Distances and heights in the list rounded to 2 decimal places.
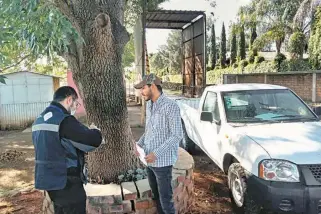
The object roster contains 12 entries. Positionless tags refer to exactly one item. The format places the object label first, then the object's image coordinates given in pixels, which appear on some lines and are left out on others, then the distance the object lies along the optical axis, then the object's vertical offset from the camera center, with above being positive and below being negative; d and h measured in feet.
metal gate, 46.37 +5.16
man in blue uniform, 8.30 -1.64
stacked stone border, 11.16 -3.96
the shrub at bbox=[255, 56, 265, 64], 75.03 +6.91
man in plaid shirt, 9.91 -1.53
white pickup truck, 10.71 -2.31
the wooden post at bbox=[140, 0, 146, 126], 38.32 +5.33
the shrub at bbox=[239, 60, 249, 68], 81.22 +6.35
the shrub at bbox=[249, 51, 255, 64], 79.10 +7.61
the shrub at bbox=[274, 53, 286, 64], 66.95 +6.33
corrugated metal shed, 45.29 -1.06
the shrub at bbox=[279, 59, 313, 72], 60.59 +4.34
